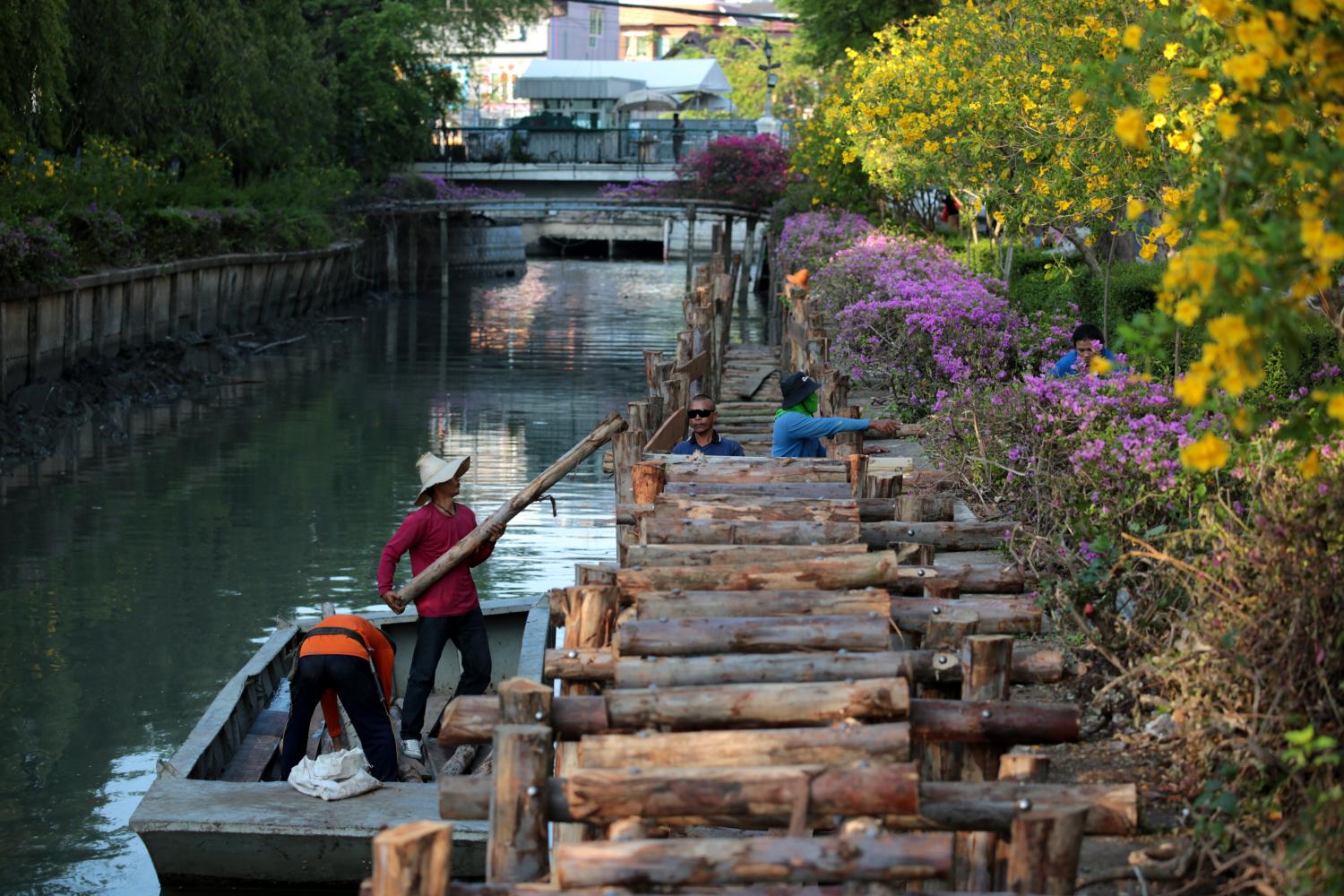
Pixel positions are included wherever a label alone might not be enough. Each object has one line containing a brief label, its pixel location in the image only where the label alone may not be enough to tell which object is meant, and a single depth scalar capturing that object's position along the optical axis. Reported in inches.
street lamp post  2079.4
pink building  4197.8
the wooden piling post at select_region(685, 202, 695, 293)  1915.5
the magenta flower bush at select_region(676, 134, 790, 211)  1975.9
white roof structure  2832.2
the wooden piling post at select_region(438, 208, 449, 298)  2099.9
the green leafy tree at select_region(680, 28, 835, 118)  2682.1
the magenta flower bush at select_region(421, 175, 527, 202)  2112.5
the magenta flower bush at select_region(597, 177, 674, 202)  2038.6
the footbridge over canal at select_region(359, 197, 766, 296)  1996.8
